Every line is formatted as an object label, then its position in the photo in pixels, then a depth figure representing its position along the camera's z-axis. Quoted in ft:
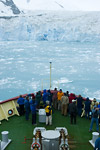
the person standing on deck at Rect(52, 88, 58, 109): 28.91
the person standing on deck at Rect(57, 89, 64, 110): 28.32
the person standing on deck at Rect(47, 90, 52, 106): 28.39
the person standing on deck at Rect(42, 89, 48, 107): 28.27
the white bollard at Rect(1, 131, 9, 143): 20.06
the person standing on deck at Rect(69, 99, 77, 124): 23.95
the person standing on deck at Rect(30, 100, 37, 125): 24.18
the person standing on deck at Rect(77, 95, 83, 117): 26.36
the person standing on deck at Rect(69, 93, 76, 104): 27.63
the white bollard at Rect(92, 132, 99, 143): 19.95
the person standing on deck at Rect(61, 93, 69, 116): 26.94
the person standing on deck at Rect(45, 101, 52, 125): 23.82
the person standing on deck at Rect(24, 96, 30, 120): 25.21
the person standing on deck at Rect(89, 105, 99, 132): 21.87
